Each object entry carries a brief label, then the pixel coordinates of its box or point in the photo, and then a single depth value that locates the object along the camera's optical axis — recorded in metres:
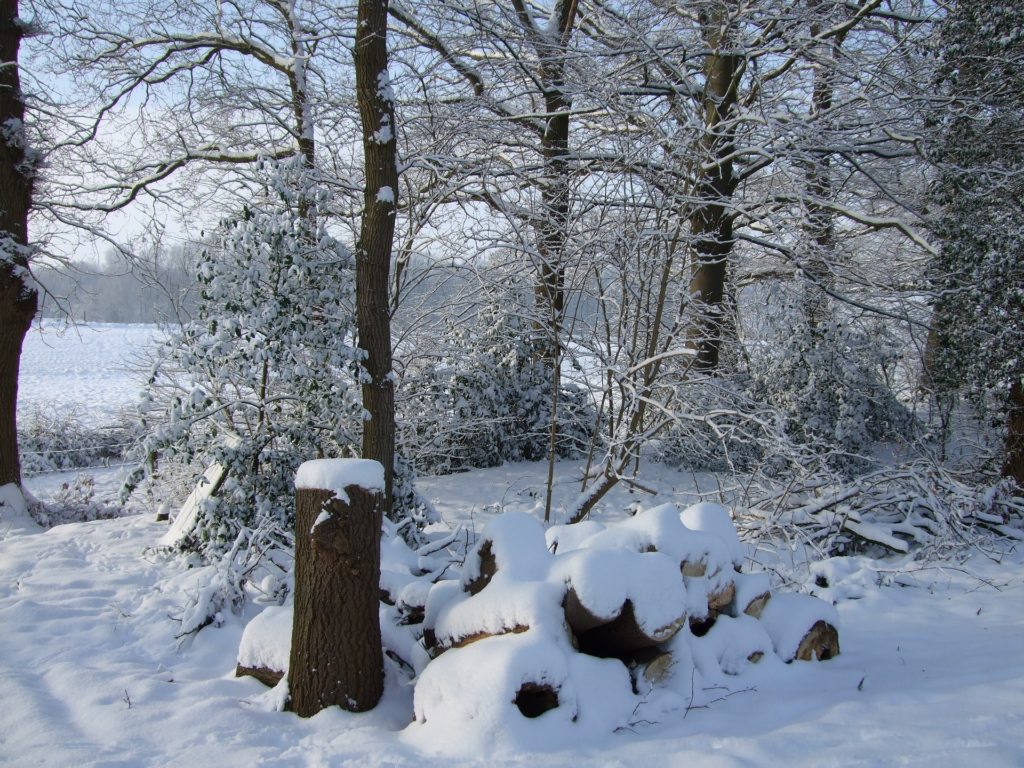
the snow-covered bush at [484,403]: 9.09
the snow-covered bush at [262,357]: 5.41
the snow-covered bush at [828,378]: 9.16
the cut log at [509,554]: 3.39
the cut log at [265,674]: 3.42
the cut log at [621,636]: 3.20
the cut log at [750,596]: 3.90
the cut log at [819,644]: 3.74
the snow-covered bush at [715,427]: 5.57
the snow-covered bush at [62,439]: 12.60
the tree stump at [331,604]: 3.12
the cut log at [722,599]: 3.79
